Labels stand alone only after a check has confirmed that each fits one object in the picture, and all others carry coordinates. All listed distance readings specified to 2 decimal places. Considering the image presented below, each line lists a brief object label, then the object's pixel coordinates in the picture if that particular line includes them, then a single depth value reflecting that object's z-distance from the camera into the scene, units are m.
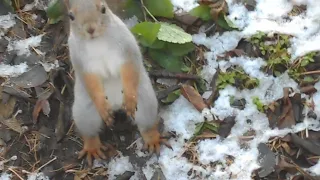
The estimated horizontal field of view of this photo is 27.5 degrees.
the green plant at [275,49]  4.30
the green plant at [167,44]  4.26
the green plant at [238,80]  4.26
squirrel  3.43
